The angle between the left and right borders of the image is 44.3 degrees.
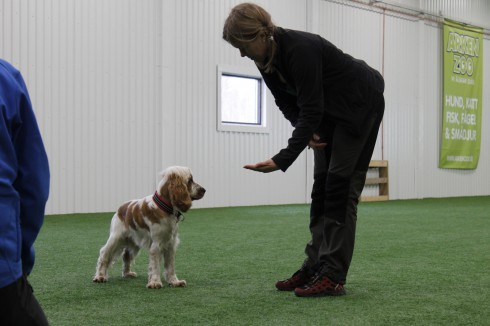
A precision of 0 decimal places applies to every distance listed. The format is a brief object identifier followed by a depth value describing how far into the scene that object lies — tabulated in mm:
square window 10359
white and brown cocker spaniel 3381
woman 2719
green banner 14227
